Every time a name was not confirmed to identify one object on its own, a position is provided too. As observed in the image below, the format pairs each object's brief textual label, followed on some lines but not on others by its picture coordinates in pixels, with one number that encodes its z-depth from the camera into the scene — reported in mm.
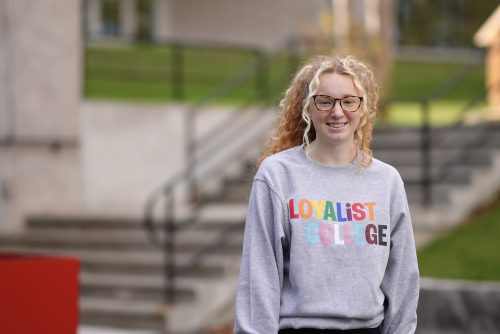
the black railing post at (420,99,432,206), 12227
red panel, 5848
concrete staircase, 11109
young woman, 3713
